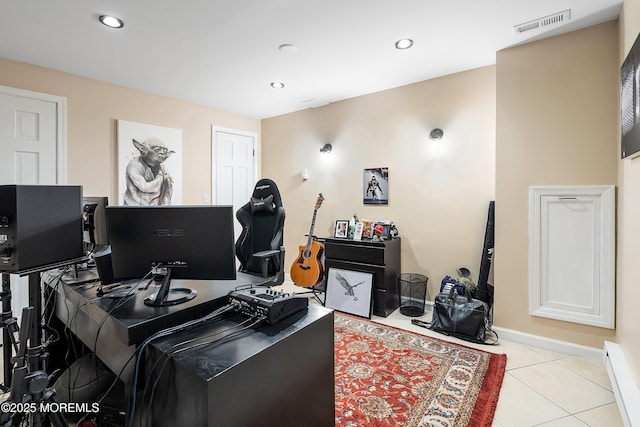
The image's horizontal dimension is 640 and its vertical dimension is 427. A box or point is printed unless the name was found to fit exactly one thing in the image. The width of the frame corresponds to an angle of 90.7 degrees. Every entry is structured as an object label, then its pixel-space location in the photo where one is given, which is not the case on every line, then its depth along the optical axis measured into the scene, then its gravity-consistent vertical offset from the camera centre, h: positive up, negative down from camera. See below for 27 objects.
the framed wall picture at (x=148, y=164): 3.66 +0.59
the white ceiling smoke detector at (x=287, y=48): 2.68 +1.42
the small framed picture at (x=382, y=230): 3.57 -0.20
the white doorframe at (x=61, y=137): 3.17 +0.76
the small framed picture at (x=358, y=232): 3.67 -0.23
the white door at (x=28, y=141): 2.89 +0.68
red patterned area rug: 1.81 -1.15
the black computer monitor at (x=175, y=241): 1.41 -0.13
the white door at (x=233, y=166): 4.59 +0.70
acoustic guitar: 3.84 -0.66
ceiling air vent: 2.24 +1.40
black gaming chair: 2.72 -0.17
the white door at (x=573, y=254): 2.33 -0.32
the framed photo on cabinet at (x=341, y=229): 3.86 -0.21
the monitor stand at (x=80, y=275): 1.75 -0.38
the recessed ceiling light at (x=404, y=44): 2.60 +1.41
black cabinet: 3.33 -0.55
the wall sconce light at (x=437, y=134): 3.37 +0.83
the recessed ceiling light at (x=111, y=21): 2.26 +1.39
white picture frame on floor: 3.34 -0.87
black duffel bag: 2.70 -0.92
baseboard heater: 1.59 -0.98
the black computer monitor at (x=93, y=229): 1.93 -0.11
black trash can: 3.44 -0.90
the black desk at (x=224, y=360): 0.97 -0.52
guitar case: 2.99 -0.53
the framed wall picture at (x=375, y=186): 3.80 +0.32
